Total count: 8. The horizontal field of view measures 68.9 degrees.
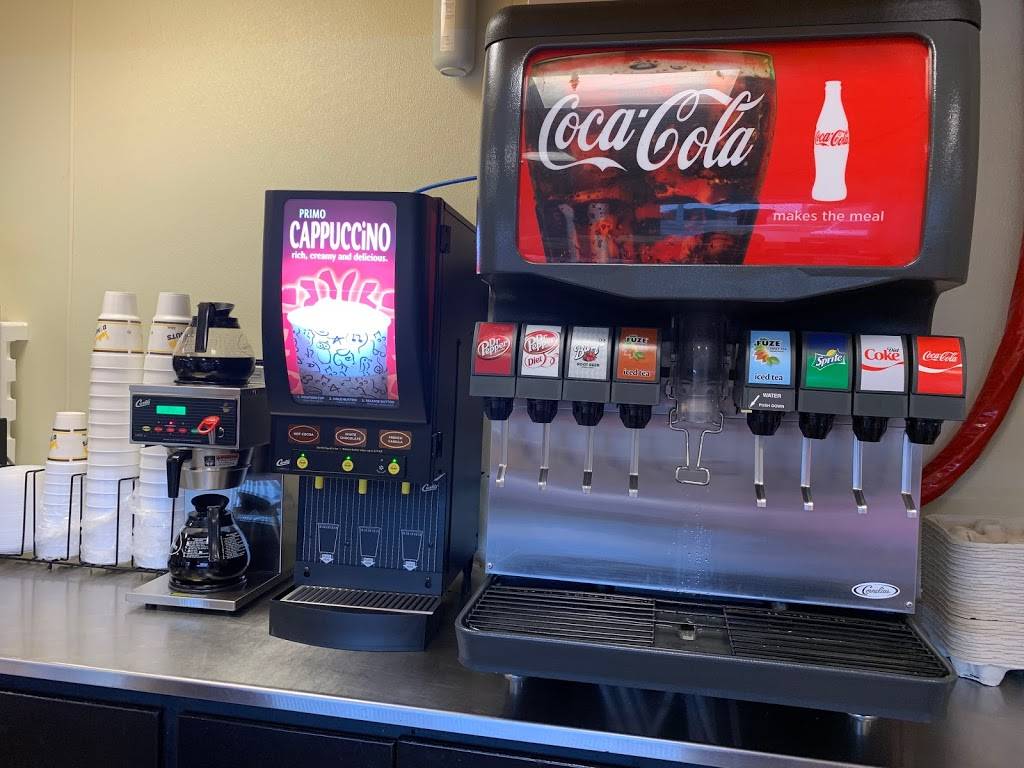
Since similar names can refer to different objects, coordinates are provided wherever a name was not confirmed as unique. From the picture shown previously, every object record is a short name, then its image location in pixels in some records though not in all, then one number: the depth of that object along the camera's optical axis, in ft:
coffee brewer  4.61
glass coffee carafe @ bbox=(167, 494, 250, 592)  4.82
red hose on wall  4.68
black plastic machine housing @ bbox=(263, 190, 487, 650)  4.00
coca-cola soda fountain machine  3.08
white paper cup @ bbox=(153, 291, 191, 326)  5.32
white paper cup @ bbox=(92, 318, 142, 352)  5.50
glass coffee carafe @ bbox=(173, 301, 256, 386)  4.73
